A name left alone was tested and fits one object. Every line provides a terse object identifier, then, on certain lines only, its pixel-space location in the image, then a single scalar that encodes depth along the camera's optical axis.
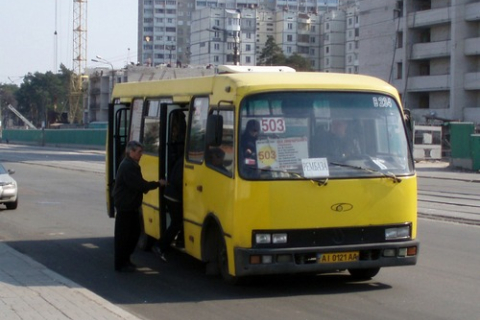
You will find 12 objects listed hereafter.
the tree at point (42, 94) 157.62
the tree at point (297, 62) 108.06
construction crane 133.25
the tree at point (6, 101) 180.00
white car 20.98
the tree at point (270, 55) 108.94
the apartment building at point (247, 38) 128.74
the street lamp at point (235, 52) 48.84
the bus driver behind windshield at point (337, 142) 9.66
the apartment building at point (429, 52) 70.50
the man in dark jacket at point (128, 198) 11.13
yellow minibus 9.38
